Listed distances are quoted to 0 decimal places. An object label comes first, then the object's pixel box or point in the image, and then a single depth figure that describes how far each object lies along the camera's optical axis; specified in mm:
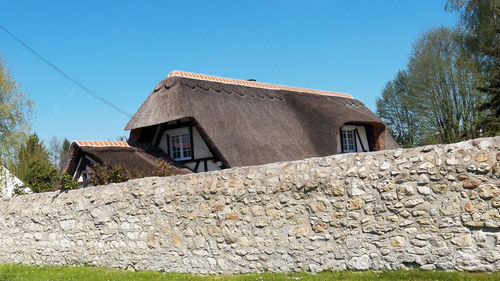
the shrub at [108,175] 10867
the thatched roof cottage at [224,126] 14648
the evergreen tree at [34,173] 12200
